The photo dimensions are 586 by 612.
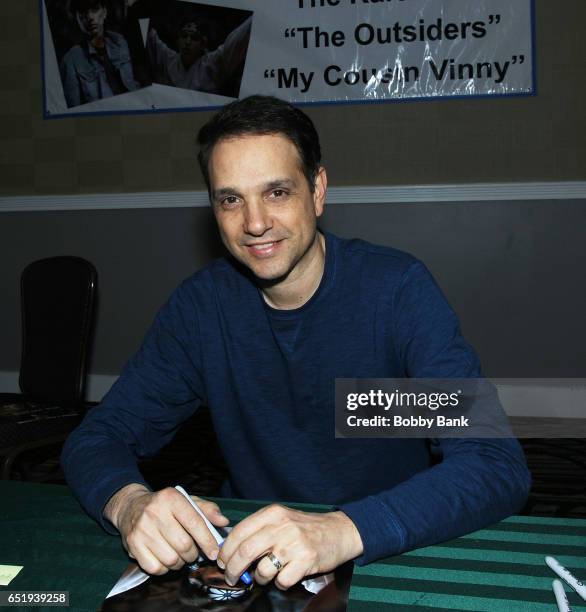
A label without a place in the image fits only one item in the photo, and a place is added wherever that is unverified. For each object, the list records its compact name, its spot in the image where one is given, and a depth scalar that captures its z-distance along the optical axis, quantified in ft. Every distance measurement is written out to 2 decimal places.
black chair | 7.18
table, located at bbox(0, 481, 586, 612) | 2.66
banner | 11.23
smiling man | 4.23
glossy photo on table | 2.61
